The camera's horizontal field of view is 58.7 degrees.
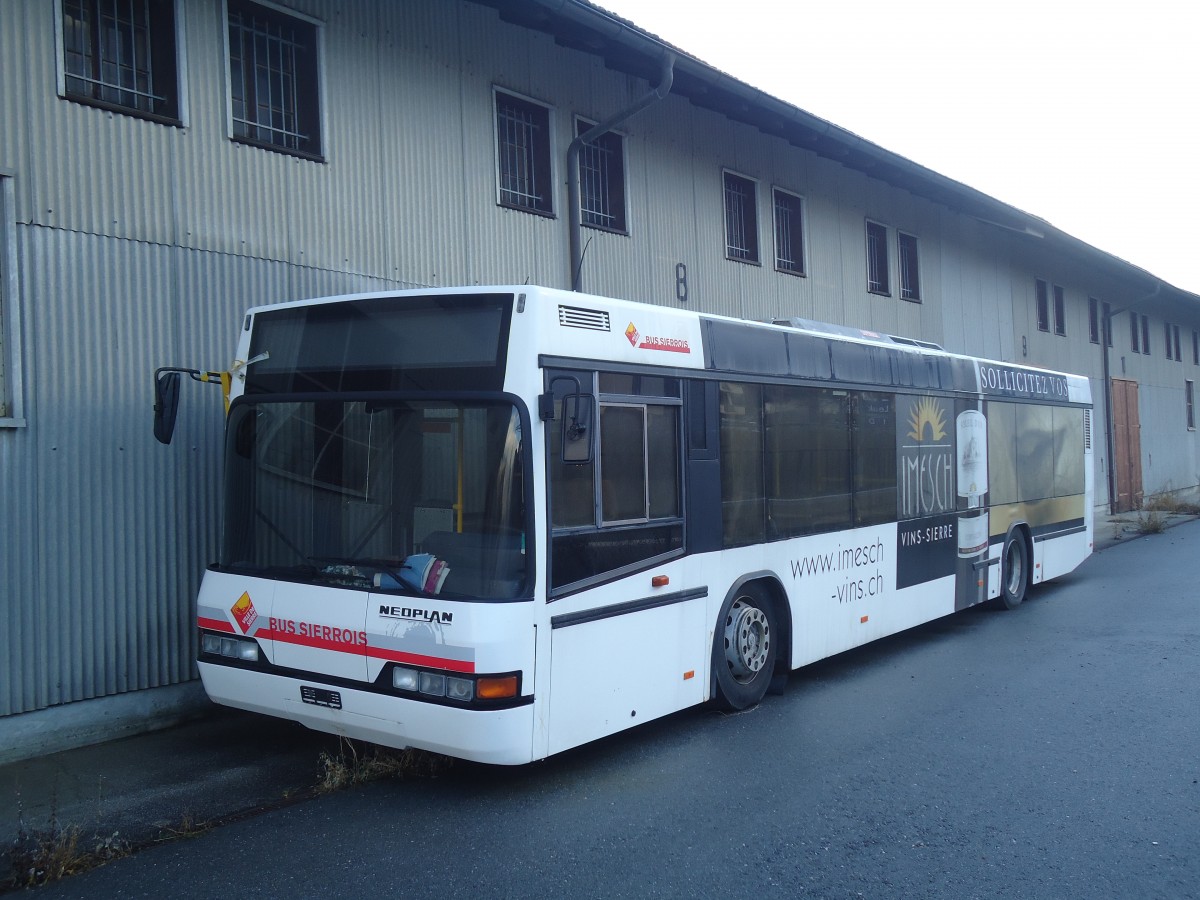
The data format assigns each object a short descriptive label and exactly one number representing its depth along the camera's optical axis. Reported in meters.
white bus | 5.41
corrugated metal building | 6.80
